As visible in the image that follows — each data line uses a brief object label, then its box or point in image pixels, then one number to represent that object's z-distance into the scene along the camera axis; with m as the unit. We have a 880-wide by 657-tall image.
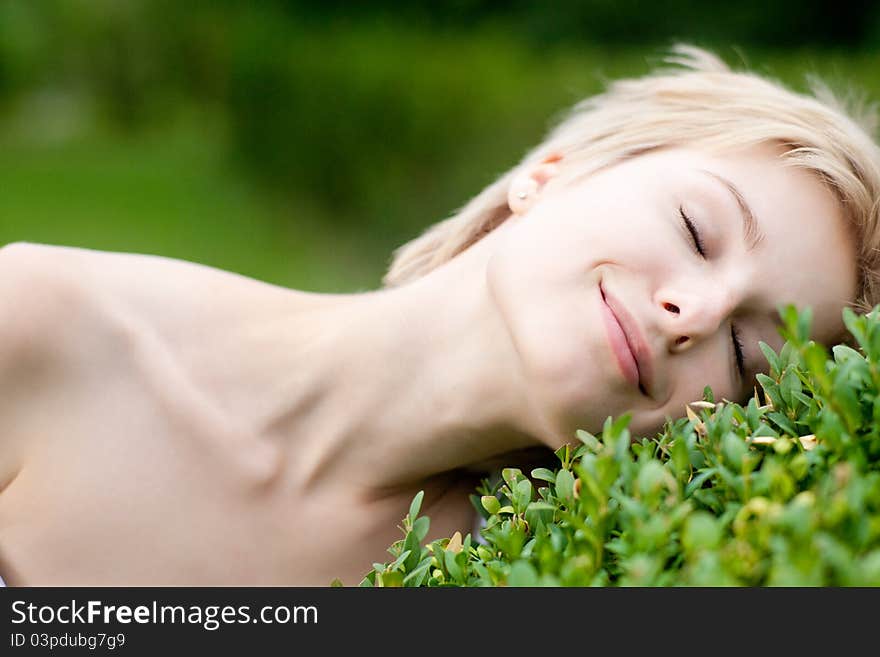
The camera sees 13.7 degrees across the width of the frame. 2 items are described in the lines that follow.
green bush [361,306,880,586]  1.57
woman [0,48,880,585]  1.78
